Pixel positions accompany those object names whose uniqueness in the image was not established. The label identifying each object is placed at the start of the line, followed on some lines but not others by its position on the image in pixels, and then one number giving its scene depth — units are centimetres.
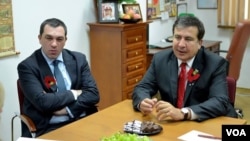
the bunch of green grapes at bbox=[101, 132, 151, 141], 135
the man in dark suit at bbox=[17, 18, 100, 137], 246
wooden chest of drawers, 389
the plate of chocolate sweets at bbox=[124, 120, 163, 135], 180
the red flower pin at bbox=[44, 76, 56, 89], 254
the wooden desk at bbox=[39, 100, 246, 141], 180
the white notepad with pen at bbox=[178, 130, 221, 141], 173
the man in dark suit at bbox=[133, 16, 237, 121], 225
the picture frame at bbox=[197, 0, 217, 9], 569
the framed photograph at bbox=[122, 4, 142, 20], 400
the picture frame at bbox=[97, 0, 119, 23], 390
